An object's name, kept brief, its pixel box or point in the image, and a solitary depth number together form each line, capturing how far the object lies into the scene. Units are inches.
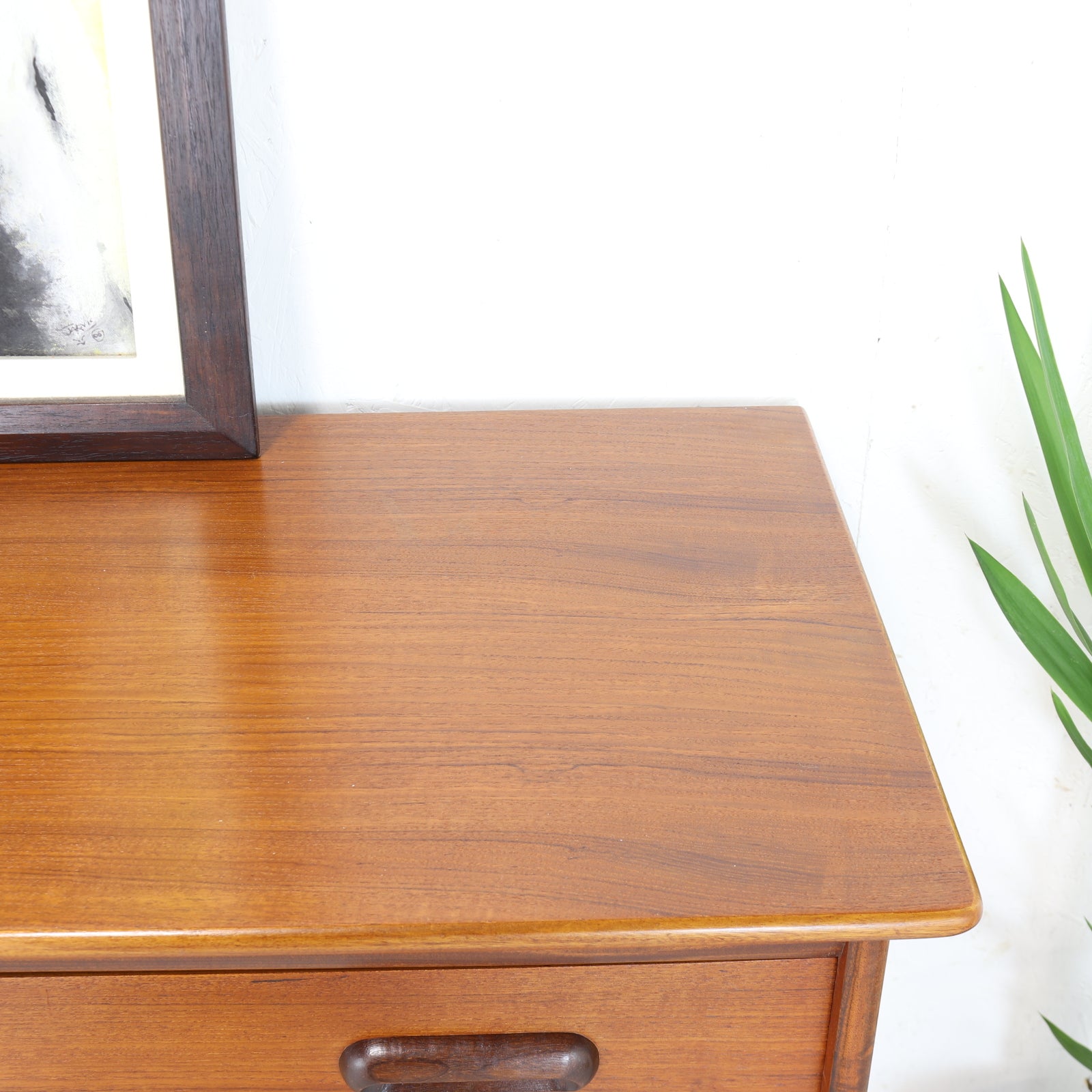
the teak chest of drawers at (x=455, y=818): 18.6
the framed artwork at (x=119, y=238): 29.1
